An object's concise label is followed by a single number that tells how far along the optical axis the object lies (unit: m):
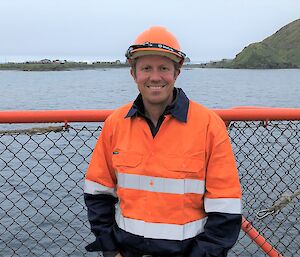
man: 2.53
